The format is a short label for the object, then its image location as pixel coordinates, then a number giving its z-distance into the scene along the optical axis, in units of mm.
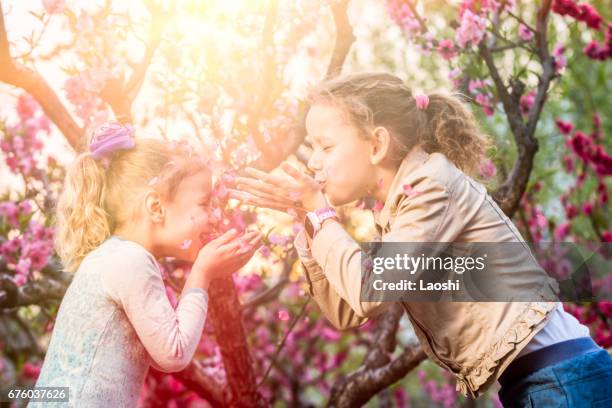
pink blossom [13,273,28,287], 3912
